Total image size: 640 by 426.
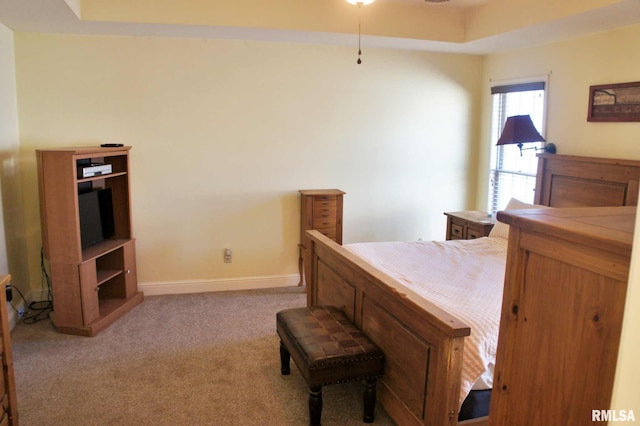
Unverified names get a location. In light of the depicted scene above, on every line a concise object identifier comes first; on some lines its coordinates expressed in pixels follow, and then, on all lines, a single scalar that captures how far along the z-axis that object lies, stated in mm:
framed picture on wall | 3654
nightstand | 4406
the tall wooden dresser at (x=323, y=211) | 4641
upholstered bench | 2449
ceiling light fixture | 3219
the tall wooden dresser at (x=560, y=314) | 897
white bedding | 2256
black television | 3832
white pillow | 4035
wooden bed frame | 2082
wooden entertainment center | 3557
